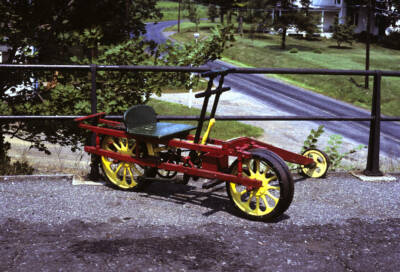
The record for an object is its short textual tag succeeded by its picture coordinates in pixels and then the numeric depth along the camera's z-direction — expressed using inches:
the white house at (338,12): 3169.3
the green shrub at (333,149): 259.8
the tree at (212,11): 4195.4
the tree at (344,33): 2667.3
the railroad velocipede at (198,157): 180.1
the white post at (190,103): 1358.8
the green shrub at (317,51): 2460.6
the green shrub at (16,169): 235.5
